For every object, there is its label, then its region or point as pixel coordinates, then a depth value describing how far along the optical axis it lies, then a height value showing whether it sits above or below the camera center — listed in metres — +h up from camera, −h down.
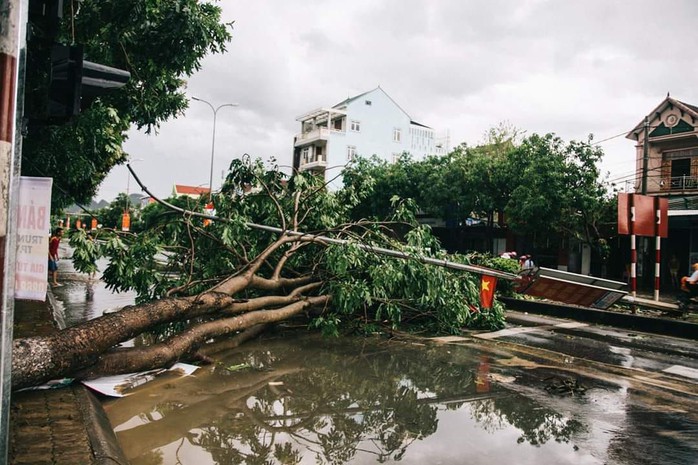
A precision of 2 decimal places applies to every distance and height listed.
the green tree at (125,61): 8.66 +3.12
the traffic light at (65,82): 3.04 +0.85
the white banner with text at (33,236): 2.92 -0.08
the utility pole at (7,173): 2.32 +0.22
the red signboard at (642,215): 12.95 +0.97
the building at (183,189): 90.65 +7.48
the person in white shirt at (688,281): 12.84 -0.67
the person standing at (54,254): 16.41 -1.02
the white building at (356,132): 50.03 +10.75
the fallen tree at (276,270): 7.31 -0.62
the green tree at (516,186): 22.34 +3.06
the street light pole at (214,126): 36.47 +7.54
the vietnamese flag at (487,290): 8.67 -0.77
